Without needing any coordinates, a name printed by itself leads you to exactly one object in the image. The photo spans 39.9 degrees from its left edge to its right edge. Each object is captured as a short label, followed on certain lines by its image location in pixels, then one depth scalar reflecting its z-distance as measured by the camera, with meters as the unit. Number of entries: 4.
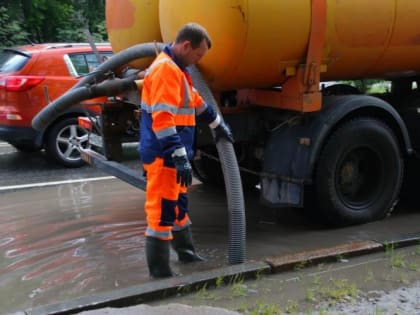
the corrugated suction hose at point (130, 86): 4.20
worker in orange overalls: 3.63
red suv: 8.11
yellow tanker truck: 4.37
